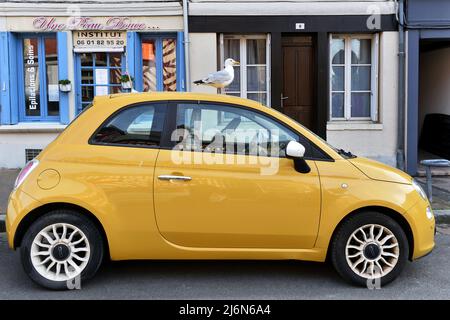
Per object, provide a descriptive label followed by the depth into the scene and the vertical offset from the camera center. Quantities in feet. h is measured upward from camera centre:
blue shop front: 31.91 +3.74
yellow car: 14.14 -2.24
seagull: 19.67 +1.72
